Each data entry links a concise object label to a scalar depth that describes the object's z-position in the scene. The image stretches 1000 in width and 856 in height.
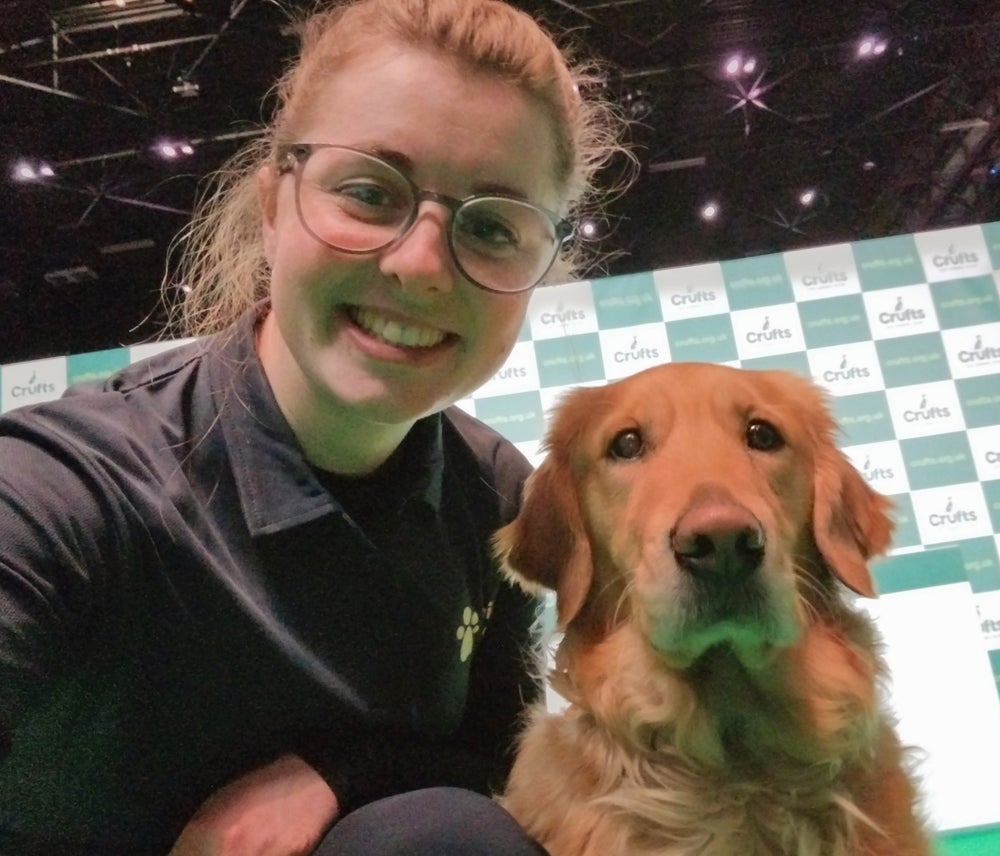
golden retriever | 0.40
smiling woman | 0.38
